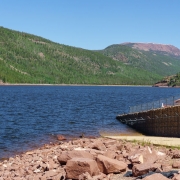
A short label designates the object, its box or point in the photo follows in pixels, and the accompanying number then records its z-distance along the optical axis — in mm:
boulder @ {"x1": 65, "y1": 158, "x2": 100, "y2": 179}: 12875
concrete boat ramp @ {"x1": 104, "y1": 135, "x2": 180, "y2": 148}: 21705
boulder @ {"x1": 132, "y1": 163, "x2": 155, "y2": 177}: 11828
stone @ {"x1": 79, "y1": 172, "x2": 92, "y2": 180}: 12273
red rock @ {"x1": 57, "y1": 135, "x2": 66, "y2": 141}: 33506
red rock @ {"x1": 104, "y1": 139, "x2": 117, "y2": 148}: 21492
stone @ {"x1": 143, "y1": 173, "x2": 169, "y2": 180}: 10031
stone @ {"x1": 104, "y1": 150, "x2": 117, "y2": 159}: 15831
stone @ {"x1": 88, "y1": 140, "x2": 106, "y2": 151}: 18953
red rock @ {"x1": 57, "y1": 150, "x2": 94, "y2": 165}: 14453
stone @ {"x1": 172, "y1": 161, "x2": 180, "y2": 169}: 12781
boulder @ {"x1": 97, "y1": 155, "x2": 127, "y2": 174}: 13375
